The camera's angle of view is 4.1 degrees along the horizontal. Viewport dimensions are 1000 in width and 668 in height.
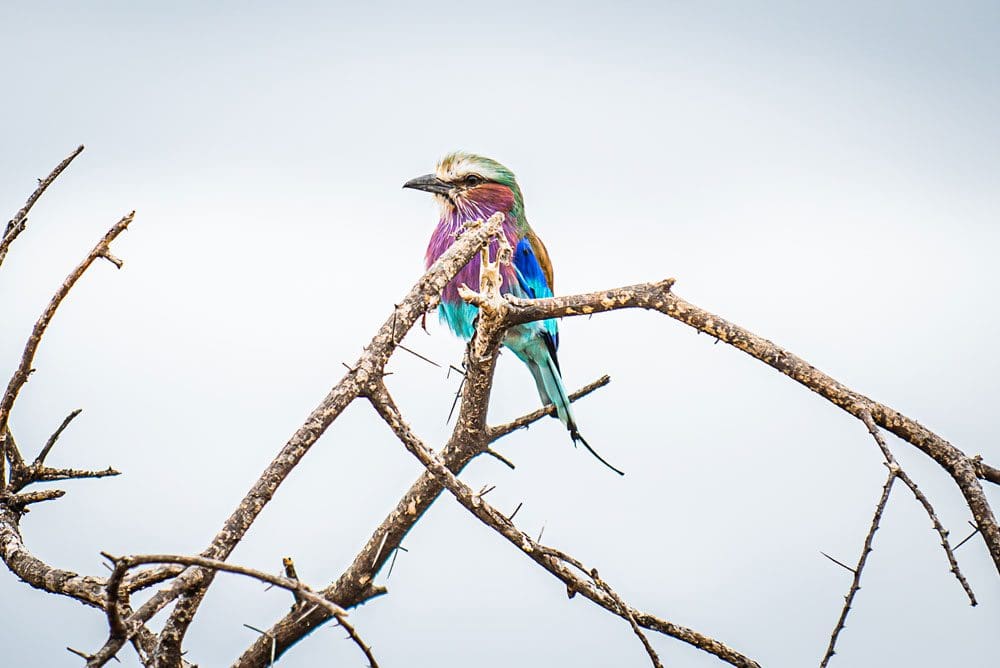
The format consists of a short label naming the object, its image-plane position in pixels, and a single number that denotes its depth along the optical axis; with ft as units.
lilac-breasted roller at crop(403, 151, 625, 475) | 33.48
